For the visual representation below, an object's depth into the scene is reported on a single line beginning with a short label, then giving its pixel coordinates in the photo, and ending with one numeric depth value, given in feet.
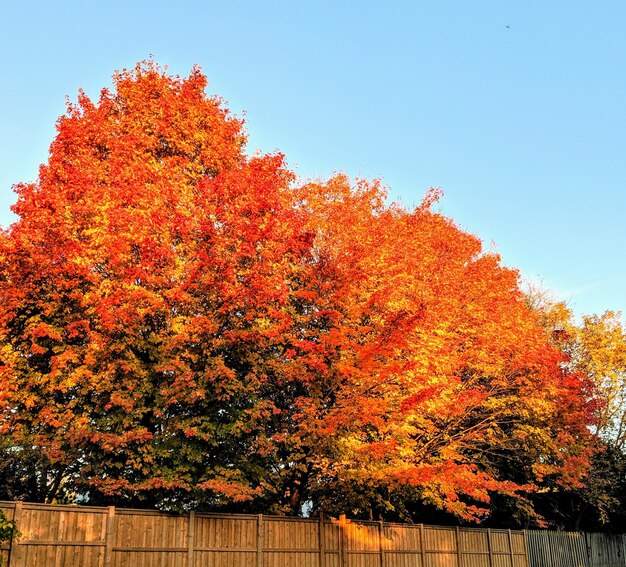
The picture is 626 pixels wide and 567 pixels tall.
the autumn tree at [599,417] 92.43
